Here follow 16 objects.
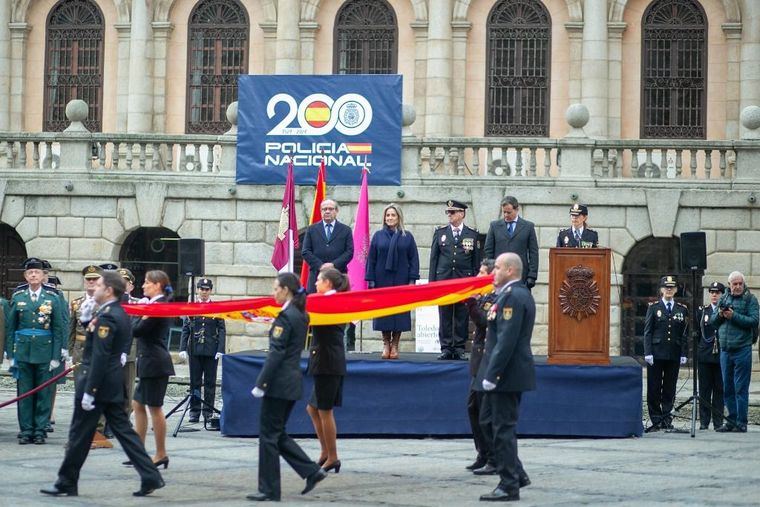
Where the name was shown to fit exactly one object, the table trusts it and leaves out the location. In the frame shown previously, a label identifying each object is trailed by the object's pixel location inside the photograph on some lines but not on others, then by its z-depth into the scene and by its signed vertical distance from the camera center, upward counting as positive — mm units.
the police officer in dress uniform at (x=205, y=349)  22672 -1006
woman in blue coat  20734 +257
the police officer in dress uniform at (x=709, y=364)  22203 -1067
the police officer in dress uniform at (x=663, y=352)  22016 -890
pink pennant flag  25938 +590
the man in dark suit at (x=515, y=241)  20641 +505
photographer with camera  21938 -707
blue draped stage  20078 -1456
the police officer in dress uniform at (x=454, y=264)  20453 +206
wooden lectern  19969 -267
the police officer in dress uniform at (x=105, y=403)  14734 -1156
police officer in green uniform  19656 -731
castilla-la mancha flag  26828 +719
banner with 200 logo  32406 +2936
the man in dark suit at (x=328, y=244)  21203 +436
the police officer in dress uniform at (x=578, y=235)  21094 +611
